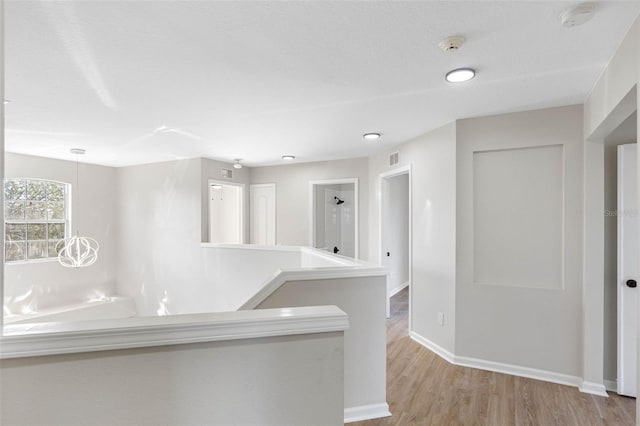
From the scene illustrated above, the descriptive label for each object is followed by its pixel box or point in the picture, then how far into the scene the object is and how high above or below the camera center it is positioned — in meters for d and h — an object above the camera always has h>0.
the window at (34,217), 4.85 -0.05
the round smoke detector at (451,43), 1.76 +0.96
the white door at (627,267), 2.57 -0.42
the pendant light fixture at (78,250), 5.17 -0.61
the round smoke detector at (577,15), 1.53 +0.97
